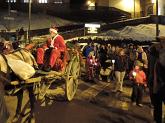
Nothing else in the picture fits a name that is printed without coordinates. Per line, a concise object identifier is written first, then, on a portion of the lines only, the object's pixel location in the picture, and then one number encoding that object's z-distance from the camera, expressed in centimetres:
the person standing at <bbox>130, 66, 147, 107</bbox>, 719
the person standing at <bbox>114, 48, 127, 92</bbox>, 883
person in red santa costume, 648
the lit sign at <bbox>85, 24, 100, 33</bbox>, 1524
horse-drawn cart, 500
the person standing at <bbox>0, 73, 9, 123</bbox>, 289
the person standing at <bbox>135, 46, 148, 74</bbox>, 759
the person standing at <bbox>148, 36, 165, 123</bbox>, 426
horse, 504
